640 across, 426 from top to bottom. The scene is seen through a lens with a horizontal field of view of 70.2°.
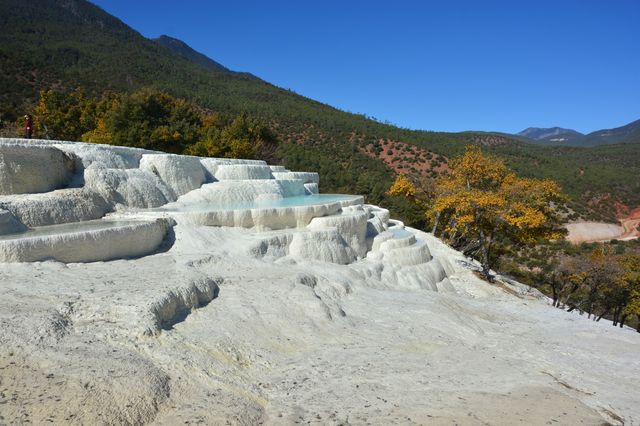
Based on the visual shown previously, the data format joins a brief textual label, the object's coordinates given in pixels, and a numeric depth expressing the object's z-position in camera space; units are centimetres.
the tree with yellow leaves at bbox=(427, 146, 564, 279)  1484
